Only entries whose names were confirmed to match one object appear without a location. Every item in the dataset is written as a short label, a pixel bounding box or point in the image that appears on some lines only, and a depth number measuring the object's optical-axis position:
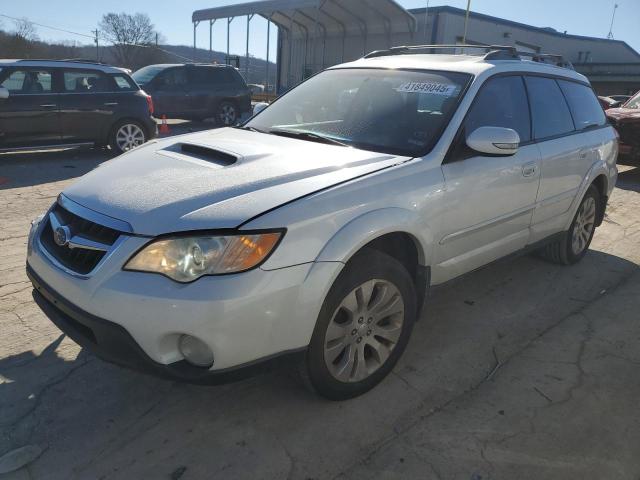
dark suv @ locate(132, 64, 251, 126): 13.38
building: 24.34
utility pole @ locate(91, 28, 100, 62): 57.33
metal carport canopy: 23.28
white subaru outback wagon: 2.13
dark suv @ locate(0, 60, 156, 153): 8.12
